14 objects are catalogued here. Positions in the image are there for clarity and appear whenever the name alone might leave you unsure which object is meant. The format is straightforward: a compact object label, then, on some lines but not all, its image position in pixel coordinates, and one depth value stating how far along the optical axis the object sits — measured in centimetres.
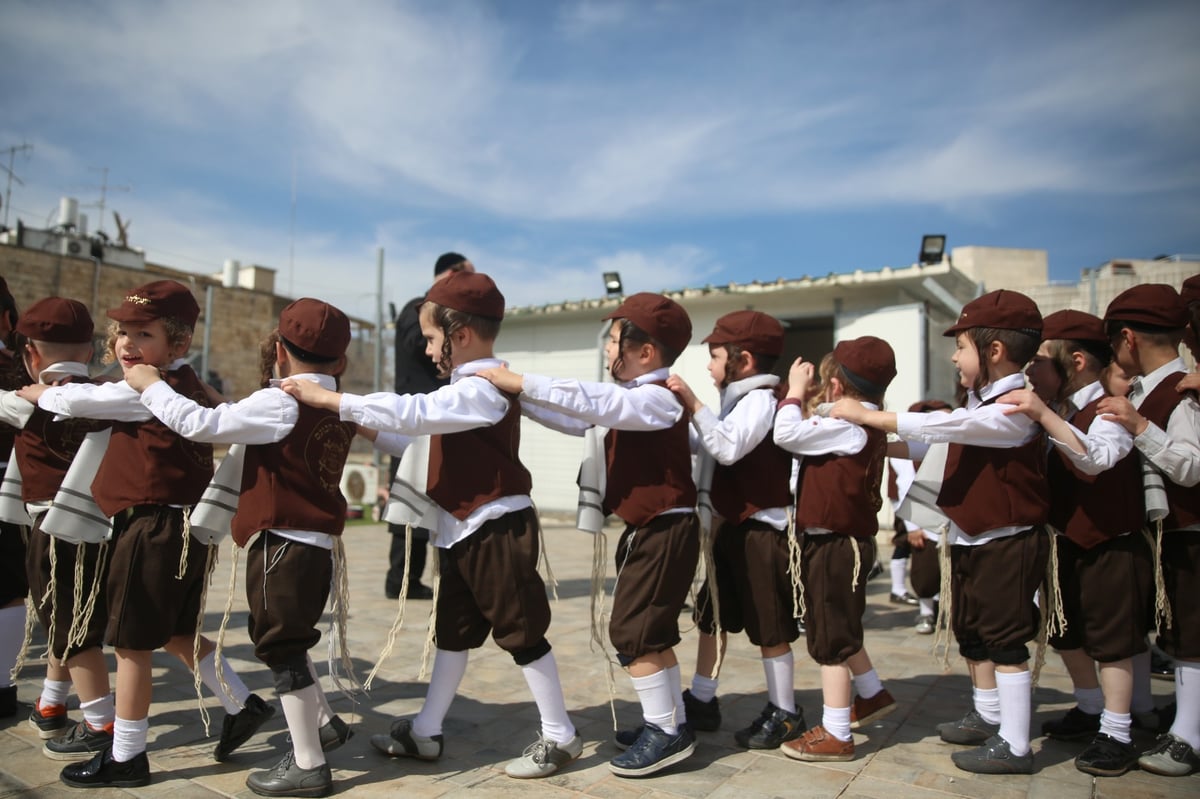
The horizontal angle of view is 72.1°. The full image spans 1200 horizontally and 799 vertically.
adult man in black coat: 573
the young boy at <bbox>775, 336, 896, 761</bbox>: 326
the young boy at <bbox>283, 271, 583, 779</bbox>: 290
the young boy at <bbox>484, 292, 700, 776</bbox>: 303
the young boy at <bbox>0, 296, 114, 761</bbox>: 313
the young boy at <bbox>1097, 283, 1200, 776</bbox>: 311
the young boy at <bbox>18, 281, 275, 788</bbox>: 290
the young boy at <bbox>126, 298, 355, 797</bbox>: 281
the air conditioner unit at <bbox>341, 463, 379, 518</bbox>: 1841
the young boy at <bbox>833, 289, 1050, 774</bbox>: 309
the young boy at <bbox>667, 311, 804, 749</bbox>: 334
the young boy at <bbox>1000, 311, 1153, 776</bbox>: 308
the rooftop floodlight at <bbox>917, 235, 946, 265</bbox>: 984
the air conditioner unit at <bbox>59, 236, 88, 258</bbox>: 2661
